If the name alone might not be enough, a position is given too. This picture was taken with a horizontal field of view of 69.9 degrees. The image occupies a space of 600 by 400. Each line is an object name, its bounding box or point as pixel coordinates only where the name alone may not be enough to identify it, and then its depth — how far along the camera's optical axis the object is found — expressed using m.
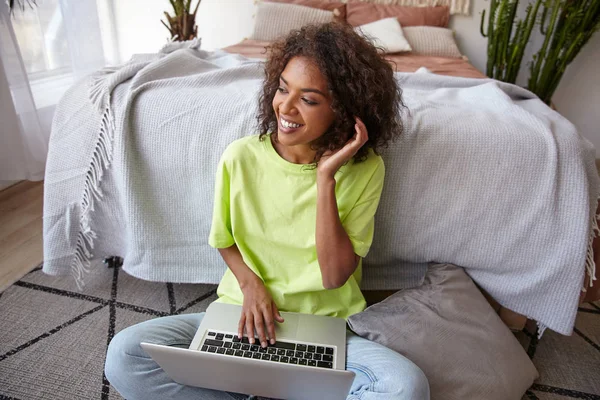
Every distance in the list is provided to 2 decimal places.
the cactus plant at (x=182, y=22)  2.35
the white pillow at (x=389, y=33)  2.40
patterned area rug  1.07
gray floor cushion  0.94
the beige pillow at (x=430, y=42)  2.56
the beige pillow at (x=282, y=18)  2.58
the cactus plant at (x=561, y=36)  2.38
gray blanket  1.07
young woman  0.80
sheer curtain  1.79
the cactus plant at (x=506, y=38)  2.49
